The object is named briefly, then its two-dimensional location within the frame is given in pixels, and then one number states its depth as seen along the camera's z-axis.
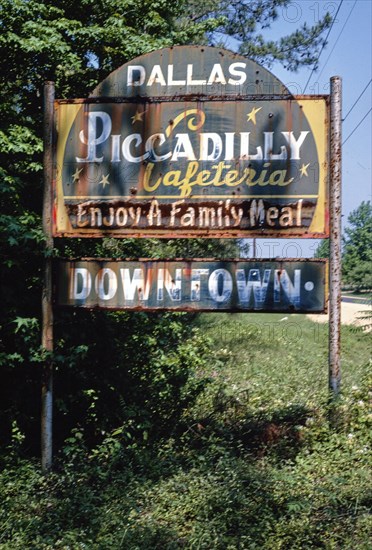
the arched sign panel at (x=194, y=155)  6.57
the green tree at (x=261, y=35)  23.77
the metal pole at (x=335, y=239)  6.58
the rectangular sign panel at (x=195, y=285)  6.45
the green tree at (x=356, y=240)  77.98
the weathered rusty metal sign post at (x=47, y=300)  6.55
